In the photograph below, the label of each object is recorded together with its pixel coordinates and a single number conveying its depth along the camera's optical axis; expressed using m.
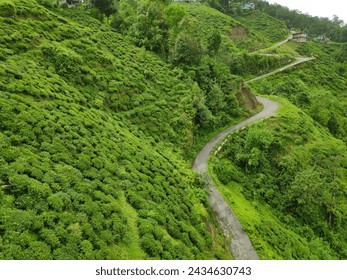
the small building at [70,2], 54.66
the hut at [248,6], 147.07
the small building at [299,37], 132.75
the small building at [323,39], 153.01
